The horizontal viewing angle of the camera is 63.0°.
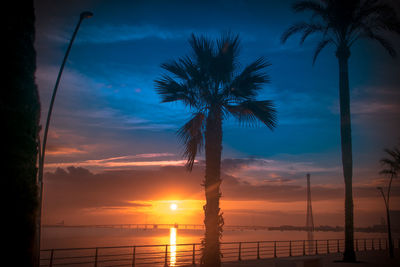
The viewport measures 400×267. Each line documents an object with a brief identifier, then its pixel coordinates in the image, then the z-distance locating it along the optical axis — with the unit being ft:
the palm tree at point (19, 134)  9.09
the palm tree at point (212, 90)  44.60
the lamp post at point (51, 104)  37.24
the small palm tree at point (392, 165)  104.11
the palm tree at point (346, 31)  63.26
